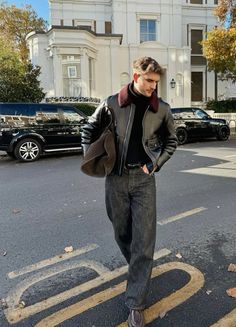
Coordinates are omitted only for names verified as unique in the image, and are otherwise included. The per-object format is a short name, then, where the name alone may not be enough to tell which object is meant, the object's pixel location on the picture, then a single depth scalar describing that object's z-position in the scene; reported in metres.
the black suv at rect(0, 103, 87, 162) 10.62
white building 22.55
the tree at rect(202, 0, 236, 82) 18.17
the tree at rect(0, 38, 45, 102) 16.72
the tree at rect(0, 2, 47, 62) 33.59
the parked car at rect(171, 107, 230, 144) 15.11
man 2.71
